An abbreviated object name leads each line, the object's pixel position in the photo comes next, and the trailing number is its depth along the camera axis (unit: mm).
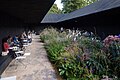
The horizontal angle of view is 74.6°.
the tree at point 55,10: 26189
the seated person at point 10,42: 5280
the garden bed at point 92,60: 2482
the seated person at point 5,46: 4474
